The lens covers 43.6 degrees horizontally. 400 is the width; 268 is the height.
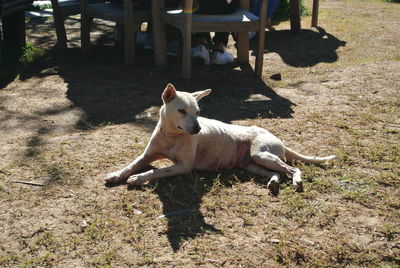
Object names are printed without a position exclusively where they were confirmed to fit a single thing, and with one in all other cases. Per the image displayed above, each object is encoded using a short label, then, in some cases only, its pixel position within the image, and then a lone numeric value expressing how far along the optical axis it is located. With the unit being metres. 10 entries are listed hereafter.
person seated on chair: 6.96
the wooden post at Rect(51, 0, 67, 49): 7.53
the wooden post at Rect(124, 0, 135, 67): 6.66
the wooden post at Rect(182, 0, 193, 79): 6.06
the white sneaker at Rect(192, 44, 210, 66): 7.07
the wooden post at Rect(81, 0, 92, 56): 7.28
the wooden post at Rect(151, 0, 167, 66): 6.76
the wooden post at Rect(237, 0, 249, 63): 7.21
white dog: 3.68
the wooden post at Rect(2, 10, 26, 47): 7.52
